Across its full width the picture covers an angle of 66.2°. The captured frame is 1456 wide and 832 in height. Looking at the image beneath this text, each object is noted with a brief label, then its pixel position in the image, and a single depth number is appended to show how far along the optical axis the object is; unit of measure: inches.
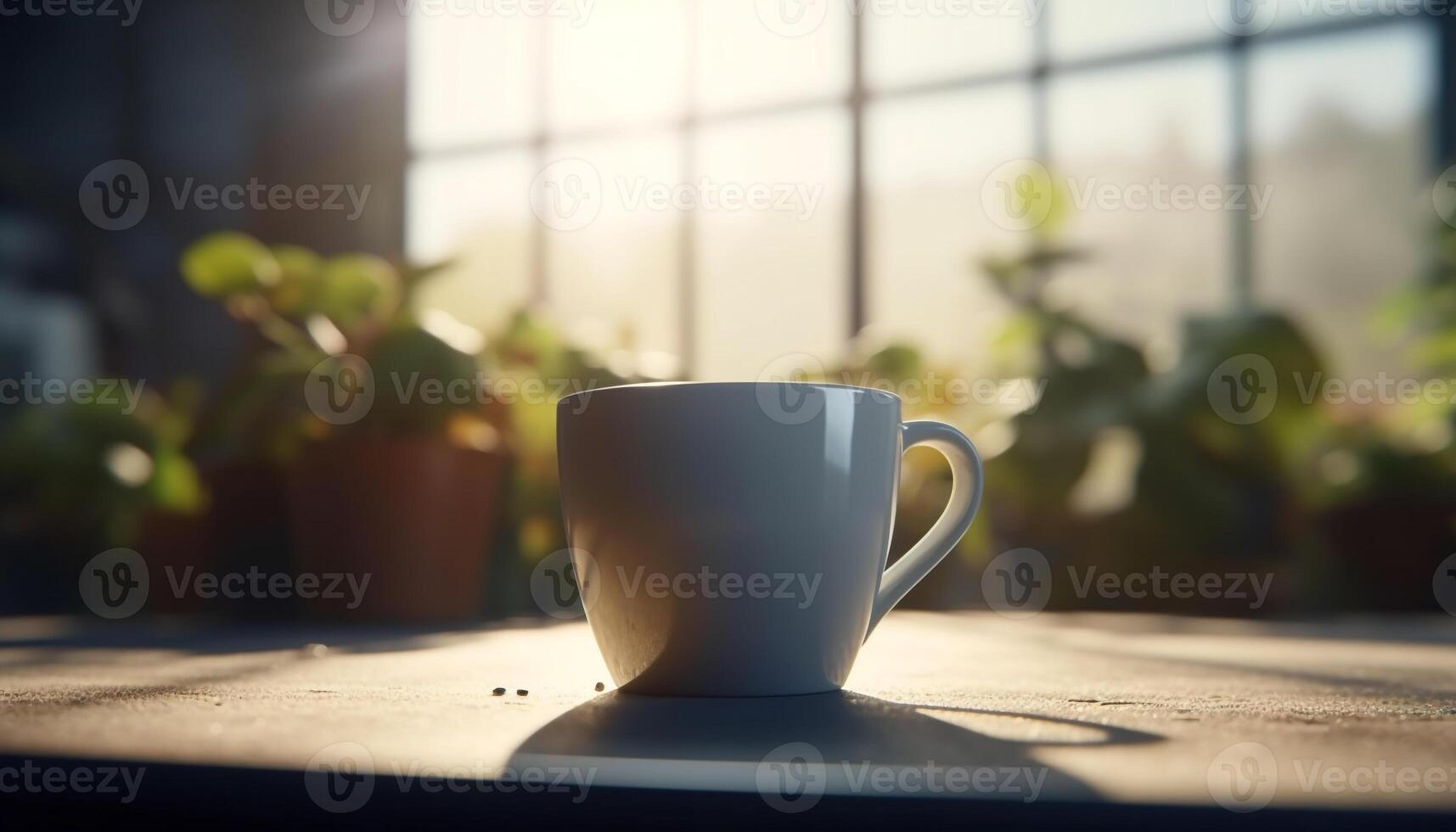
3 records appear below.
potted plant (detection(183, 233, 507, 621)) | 34.8
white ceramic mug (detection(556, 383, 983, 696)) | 15.2
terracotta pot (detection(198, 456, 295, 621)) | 42.4
